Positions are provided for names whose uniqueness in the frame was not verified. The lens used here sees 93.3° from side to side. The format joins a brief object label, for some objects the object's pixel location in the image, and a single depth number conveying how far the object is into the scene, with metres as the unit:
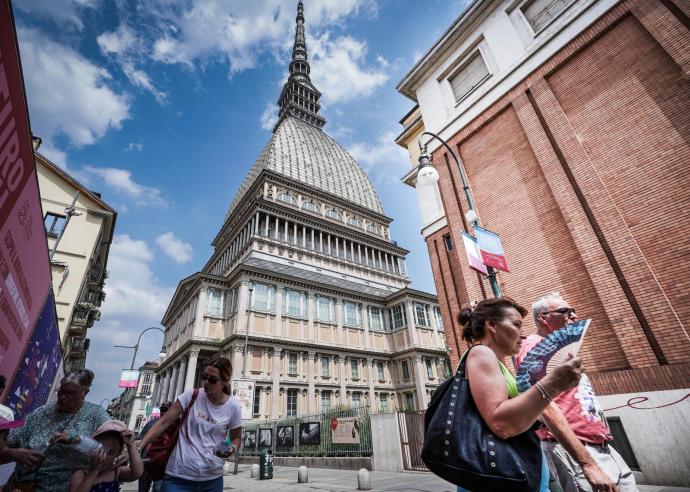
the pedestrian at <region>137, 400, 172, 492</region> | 6.18
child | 2.78
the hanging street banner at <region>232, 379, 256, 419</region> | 16.72
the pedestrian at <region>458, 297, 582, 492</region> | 1.62
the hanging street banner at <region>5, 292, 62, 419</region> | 6.03
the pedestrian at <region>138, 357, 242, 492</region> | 3.21
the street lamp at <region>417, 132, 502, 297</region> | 8.38
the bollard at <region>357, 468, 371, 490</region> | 9.02
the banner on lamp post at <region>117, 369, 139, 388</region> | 26.97
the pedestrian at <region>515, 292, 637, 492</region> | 2.32
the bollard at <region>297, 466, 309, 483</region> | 11.22
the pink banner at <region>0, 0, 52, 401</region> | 3.29
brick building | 7.52
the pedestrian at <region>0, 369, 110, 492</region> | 2.85
